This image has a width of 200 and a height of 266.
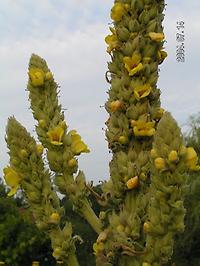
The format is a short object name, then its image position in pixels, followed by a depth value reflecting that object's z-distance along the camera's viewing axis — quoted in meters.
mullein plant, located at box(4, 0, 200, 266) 0.35
